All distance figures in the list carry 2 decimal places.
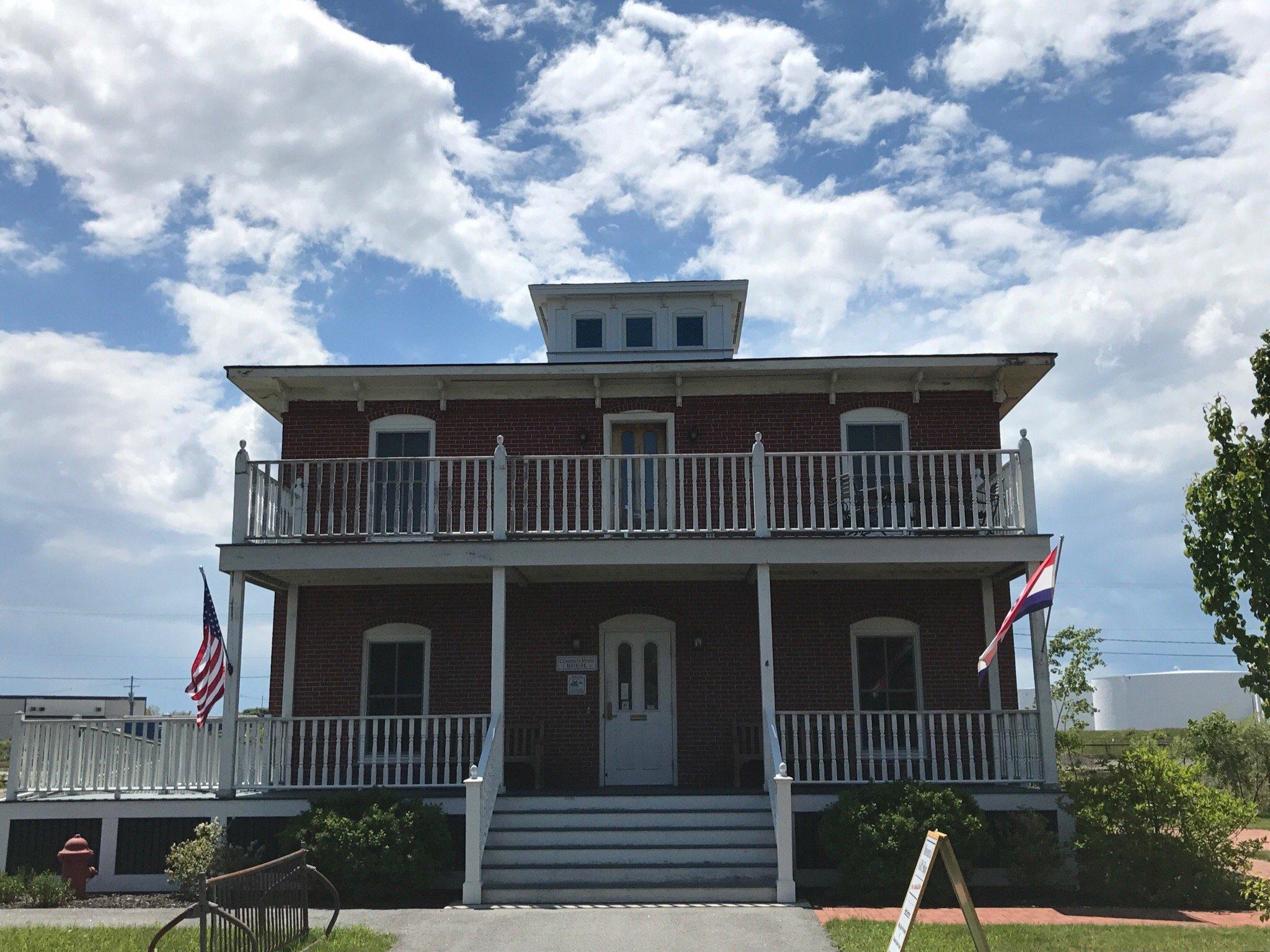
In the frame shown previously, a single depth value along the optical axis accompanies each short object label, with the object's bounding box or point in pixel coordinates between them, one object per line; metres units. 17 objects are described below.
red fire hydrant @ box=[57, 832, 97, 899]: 13.38
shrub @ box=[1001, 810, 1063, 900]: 13.13
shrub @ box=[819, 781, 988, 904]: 12.46
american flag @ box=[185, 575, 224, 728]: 14.32
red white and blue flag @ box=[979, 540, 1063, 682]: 11.97
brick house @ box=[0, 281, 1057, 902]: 14.27
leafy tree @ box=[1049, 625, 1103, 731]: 26.00
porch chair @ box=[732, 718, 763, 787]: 15.59
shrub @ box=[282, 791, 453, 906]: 12.61
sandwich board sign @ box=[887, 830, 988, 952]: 7.91
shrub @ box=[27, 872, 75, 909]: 13.03
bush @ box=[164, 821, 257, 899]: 13.23
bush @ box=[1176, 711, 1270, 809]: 21.72
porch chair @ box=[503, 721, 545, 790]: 15.92
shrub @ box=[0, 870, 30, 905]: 13.10
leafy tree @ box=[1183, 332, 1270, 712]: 8.80
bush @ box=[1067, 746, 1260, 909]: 12.73
